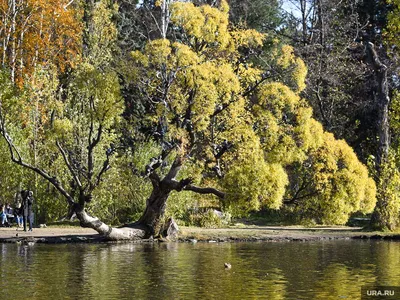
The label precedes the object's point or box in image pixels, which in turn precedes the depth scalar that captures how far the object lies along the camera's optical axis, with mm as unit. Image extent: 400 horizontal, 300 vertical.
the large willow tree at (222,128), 32938
